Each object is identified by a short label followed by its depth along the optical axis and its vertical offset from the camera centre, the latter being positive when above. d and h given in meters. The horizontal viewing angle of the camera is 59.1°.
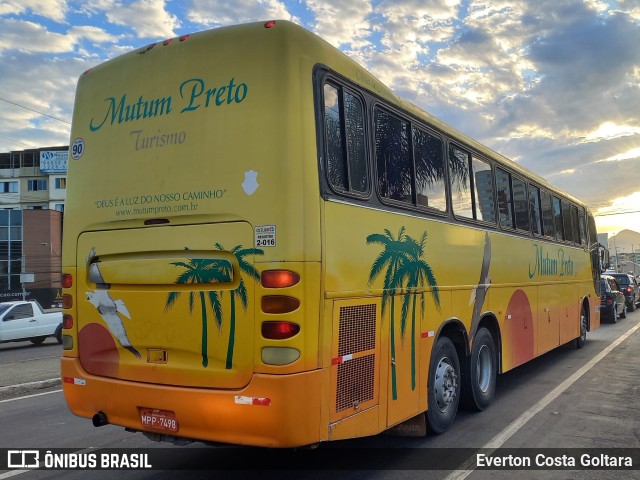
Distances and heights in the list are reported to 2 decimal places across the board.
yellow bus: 4.16 +0.42
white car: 18.55 -0.58
